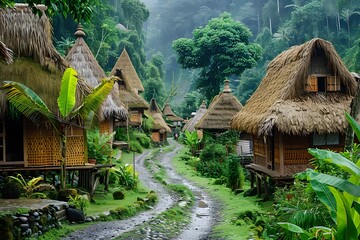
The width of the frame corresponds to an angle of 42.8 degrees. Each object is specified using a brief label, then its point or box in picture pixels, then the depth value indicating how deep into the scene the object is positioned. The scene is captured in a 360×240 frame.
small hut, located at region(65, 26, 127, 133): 20.42
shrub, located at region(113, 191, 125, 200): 15.09
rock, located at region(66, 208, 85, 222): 11.20
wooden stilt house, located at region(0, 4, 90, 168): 13.91
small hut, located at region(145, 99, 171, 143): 42.72
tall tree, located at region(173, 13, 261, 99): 38.47
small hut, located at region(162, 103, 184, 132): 55.27
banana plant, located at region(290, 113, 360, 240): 4.58
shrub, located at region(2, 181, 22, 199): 11.81
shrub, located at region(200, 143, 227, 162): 27.58
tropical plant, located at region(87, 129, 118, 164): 16.73
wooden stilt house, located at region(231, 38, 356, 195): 15.45
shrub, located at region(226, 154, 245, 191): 19.76
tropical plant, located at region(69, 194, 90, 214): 11.68
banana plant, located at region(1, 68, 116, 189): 11.85
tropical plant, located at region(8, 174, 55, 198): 12.32
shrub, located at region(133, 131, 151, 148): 36.06
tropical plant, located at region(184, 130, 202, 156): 33.94
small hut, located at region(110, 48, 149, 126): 33.97
